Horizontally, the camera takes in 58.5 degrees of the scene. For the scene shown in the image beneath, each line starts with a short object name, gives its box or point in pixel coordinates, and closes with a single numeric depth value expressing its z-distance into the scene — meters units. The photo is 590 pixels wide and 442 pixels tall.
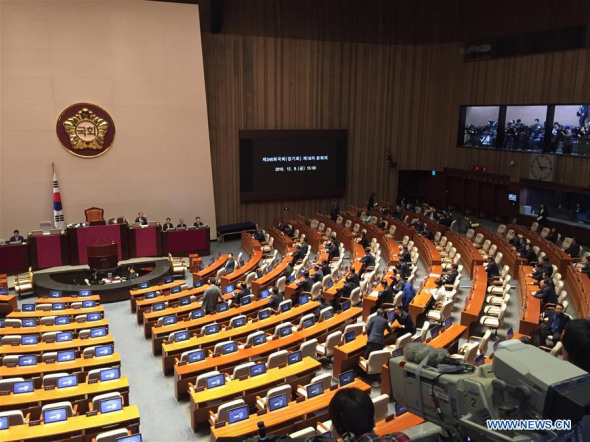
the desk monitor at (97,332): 9.30
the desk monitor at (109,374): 7.25
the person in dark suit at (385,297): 10.09
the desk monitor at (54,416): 6.06
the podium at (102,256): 14.52
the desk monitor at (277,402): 6.35
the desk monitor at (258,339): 8.45
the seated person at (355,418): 2.25
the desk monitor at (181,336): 8.88
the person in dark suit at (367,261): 12.87
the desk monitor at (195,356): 7.93
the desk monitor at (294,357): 7.60
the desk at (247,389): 6.83
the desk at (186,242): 16.56
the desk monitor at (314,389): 6.57
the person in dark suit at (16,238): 14.98
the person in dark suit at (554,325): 7.94
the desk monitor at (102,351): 8.23
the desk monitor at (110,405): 6.38
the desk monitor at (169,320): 9.84
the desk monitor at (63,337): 9.04
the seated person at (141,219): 16.56
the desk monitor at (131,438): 5.42
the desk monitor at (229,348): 8.15
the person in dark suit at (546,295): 9.79
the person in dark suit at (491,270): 11.93
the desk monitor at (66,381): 7.08
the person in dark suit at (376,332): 7.72
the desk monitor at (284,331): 8.84
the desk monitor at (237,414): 6.09
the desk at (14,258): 14.66
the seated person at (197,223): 17.08
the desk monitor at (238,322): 9.54
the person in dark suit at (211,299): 10.35
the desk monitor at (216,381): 7.03
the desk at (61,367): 7.61
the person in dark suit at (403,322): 8.32
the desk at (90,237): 15.38
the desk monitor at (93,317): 10.32
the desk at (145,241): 16.11
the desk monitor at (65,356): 8.05
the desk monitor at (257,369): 7.30
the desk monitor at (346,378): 6.68
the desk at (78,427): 5.77
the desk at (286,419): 5.86
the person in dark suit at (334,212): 19.70
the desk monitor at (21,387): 6.88
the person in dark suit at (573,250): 13.49
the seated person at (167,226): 16.72
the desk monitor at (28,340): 8.88
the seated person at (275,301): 10.34
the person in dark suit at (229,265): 13.73
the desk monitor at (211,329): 9.10
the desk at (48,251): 15.02
